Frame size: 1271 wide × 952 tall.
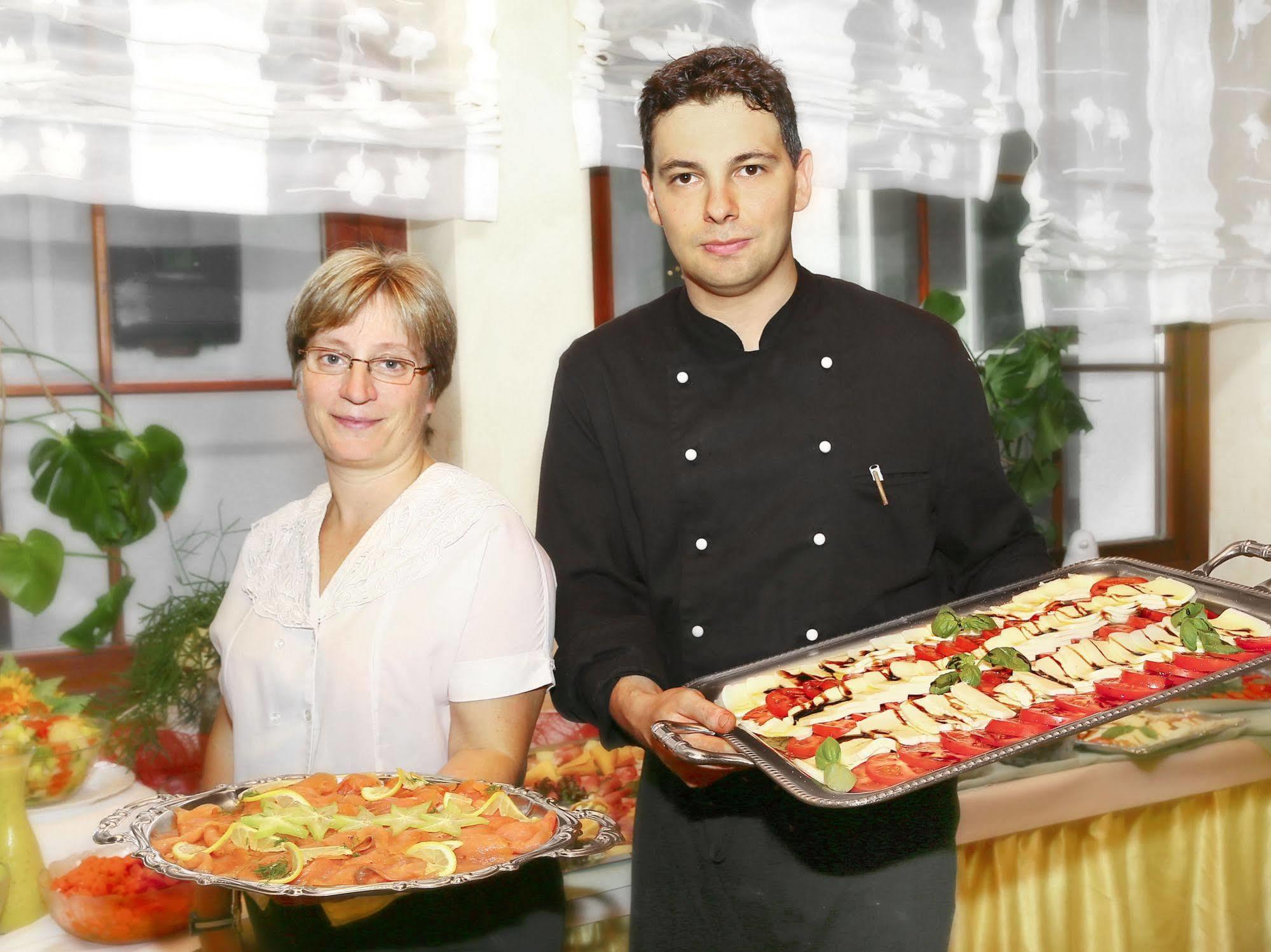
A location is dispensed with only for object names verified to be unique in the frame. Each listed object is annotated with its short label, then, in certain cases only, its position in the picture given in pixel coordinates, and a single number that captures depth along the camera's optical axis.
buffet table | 2.41
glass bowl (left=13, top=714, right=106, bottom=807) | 1.98
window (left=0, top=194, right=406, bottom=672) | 2.60
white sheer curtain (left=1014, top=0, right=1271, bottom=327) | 3.71
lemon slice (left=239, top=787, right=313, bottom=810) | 1.31
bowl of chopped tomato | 1.61
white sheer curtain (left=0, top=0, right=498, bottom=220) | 2.38
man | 1.66
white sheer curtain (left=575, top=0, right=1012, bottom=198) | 2.88
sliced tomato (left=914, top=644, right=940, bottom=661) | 1.61
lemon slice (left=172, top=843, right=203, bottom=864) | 1.17
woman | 1.64
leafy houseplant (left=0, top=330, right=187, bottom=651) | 2.44
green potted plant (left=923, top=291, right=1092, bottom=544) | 3.53
